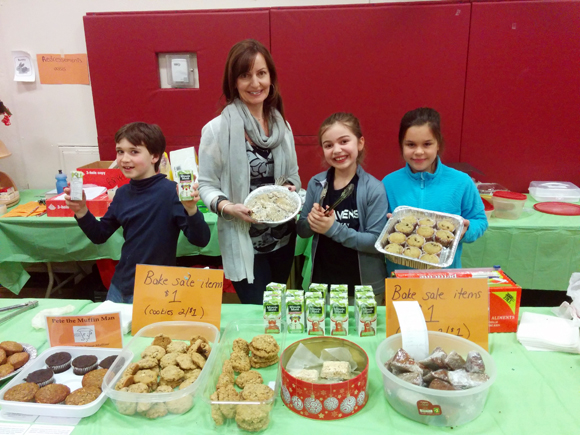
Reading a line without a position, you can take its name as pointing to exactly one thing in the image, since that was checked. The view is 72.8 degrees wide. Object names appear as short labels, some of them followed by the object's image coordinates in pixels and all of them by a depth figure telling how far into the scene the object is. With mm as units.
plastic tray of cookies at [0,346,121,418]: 955
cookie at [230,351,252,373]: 1095
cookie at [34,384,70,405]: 978
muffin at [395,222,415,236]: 1558
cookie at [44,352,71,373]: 1112
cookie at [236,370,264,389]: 1034
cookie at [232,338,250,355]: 1155
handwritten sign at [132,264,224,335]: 1279
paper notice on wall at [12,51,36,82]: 3311
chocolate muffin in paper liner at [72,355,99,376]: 1103
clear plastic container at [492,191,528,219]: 2490
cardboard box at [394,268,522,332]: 1258
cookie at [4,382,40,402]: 977
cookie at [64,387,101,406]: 974
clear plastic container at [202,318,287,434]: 921
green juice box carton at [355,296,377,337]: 1233
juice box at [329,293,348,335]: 1236
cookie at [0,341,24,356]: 1172
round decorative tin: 930
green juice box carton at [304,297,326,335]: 1238
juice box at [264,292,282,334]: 1234
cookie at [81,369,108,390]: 1036
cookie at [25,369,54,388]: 1046
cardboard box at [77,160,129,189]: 2723
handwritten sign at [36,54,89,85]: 3301
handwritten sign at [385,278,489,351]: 1158
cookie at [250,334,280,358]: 1119
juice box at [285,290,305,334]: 1255
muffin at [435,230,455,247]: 1496
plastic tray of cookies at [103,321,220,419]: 951
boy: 1688
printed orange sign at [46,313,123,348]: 1188
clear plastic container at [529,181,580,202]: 2830
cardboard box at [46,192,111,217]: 2615
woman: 1656
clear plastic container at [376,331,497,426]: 900
